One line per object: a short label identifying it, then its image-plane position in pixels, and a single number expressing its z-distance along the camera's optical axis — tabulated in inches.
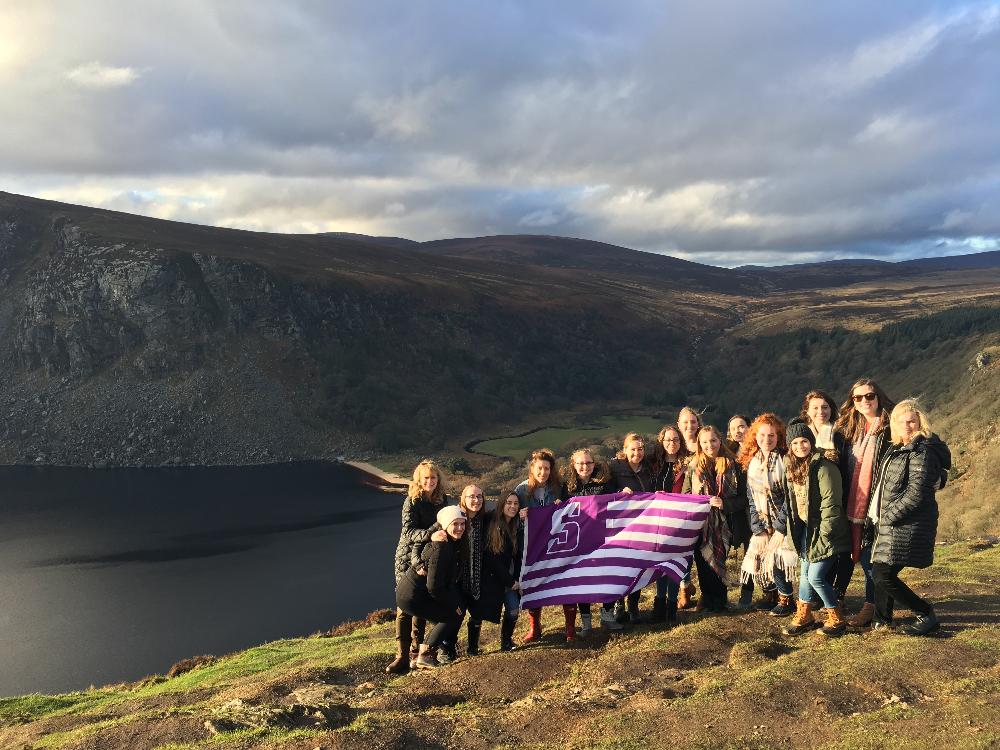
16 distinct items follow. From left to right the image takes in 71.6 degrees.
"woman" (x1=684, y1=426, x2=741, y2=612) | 419.8
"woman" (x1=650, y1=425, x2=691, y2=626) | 443.2
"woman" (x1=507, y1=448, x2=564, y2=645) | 432.8
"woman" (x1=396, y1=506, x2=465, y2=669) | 383.6
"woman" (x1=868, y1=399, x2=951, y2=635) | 329.1
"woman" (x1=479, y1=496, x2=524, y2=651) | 413.1
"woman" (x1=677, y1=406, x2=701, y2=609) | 430.9
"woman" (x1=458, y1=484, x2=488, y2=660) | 403.2
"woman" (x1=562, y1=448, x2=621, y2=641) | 440.8
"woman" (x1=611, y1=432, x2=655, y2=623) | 443.5
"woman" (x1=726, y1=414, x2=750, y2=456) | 450.3
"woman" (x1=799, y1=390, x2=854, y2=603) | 373.1
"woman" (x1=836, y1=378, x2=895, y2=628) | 369.7
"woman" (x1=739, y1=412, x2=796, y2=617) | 395.5
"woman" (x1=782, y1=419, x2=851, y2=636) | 362.3
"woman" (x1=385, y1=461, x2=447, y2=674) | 397.1
